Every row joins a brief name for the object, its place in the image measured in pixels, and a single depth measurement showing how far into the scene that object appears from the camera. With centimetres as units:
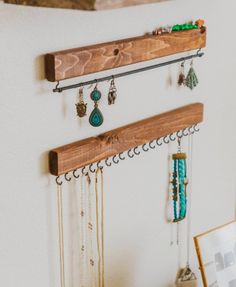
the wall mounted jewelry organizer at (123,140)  115
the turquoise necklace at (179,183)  141
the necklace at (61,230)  119
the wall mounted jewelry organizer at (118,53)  110
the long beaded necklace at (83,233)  123
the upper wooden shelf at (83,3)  88
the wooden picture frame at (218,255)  134
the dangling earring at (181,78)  139
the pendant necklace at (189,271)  149
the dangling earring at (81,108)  117
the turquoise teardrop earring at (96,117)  119
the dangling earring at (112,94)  122
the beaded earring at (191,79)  139
